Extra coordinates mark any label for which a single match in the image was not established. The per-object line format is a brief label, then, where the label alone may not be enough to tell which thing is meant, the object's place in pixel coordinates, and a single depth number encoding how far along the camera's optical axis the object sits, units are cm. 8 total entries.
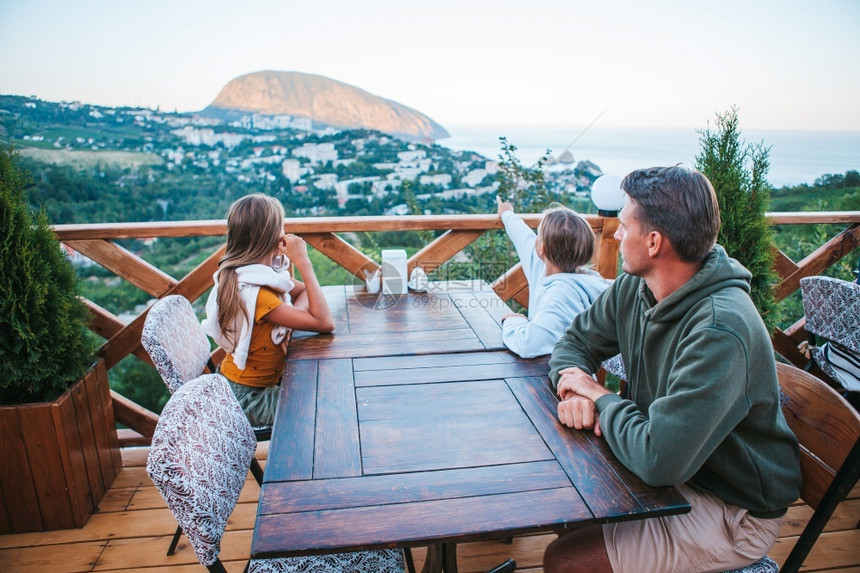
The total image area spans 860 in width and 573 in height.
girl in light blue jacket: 172
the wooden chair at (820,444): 117
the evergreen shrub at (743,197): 252
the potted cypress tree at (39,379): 190
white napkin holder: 239
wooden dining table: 95
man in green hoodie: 105
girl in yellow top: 188
